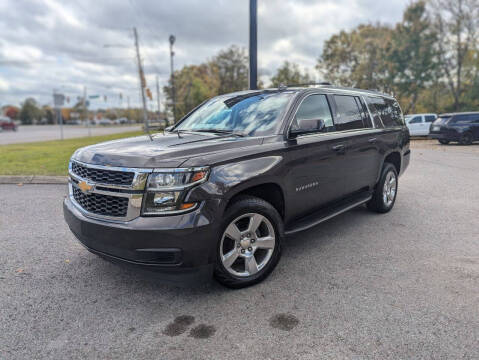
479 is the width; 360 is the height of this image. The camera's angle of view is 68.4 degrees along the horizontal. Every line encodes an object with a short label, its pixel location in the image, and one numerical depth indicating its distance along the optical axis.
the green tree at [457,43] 32.81
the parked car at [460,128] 18.23
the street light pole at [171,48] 23.55
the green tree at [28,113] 103.44
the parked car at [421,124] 23.94
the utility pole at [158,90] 47.84
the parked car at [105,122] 98.82
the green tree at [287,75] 40.97
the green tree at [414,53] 34.34
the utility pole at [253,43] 9.24
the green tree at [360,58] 38.66
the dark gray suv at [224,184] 2.65
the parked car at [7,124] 41.12
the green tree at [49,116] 114.00
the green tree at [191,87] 35.00
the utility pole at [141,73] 32.25
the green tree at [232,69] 43.38
